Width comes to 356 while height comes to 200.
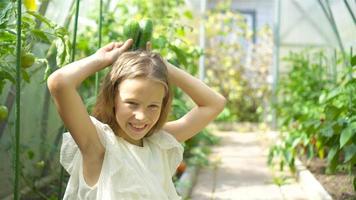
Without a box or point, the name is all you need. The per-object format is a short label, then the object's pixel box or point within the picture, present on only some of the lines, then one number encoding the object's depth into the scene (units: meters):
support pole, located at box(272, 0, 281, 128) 8.01
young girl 1.47
